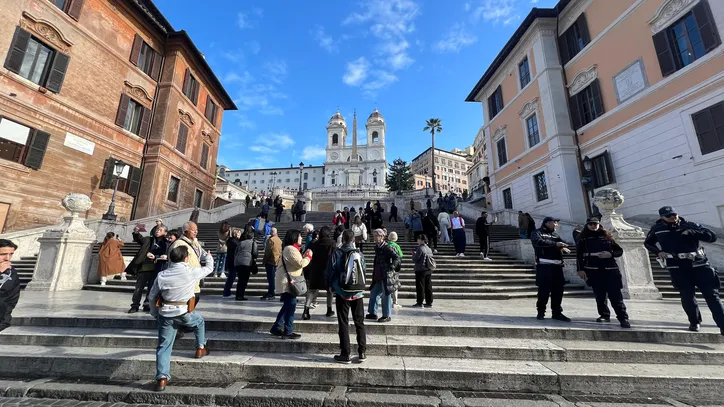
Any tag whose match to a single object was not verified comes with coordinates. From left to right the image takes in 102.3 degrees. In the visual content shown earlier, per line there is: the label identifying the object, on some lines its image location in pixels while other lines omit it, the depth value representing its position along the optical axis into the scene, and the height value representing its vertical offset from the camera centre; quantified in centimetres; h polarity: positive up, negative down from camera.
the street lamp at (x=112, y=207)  1348 +241
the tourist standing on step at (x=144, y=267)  564 -12
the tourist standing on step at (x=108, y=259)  876 +5
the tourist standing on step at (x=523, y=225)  1128 +151
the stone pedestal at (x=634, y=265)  731 +3
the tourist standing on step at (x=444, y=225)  1226 +161
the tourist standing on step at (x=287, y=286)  434 -34
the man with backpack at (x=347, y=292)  373 -38
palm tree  5812 +2737
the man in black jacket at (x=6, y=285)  303 -27
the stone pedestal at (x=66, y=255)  826 +16
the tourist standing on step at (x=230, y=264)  725 -5
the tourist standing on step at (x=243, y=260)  677 +4
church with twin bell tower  8119 +3049
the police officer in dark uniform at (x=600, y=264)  477 +3
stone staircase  783 -47
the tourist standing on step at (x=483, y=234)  1027 +105
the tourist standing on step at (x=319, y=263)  510 +0
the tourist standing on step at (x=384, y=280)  506 -28
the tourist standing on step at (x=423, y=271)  629 -15
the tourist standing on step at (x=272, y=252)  639 +22
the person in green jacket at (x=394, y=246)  559 +33
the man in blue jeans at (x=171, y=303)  333 -48
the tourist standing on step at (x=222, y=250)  814 +34
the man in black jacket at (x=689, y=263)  428 +5
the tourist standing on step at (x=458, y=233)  1058 +111
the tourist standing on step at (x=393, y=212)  1886 +325
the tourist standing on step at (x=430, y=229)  1066 +129
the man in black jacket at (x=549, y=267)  504 -4
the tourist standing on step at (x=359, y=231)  1010 +110
